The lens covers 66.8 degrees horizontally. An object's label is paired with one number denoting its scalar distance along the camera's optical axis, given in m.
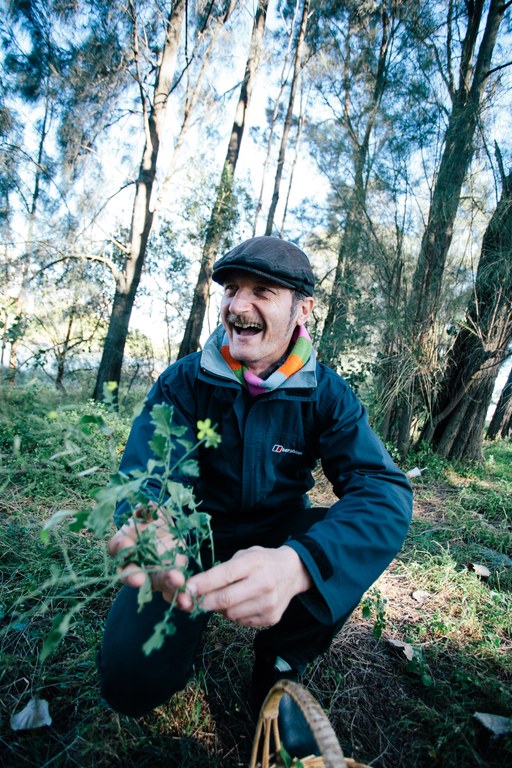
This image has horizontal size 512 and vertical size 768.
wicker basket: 0.87
